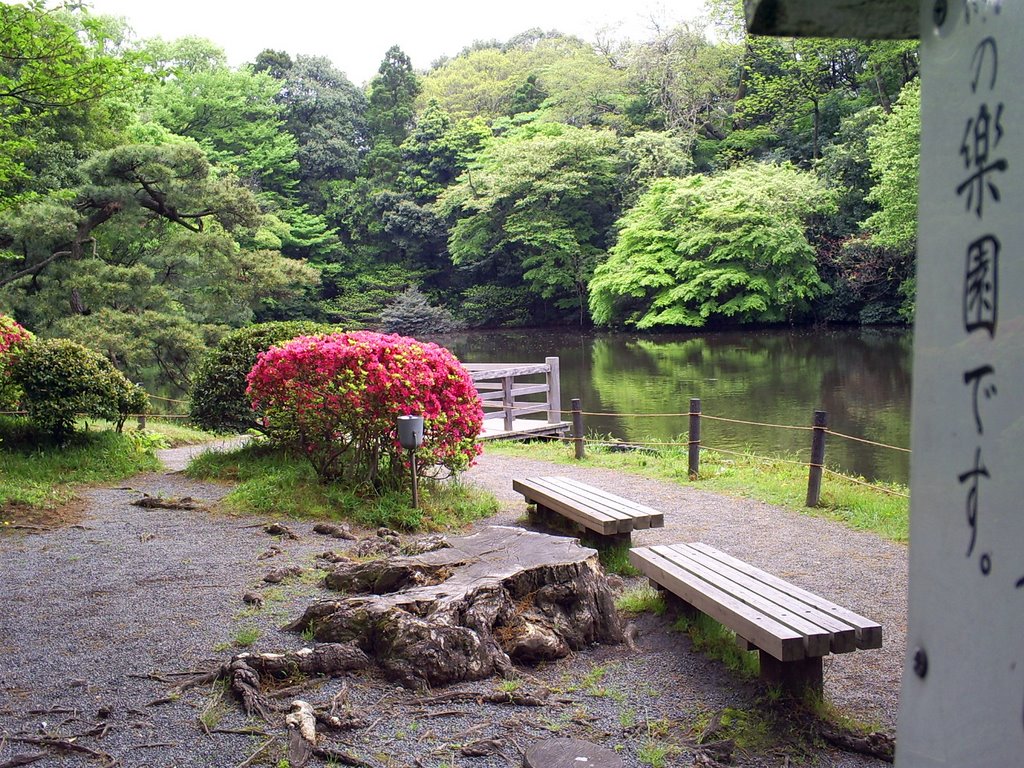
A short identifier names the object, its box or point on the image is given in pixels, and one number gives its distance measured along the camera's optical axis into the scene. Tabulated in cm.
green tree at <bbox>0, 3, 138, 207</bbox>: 732
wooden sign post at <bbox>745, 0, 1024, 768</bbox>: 124
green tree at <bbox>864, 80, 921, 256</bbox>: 1906
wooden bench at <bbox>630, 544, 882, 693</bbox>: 321
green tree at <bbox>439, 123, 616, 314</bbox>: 3042
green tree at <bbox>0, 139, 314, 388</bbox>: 1353
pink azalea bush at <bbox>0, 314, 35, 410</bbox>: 816
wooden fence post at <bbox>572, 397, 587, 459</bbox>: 1048
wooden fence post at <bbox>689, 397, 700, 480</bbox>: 884
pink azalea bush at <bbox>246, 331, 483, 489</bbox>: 660
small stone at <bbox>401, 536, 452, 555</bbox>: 477
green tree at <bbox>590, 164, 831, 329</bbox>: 2561
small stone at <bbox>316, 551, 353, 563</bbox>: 509
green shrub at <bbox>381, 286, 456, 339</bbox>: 3244
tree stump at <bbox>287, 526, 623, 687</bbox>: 352
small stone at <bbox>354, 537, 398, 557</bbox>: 530
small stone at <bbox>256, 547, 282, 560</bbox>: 533
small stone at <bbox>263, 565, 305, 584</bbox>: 475
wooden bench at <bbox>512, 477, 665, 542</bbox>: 536
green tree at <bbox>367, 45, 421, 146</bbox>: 3722
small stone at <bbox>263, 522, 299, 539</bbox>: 593
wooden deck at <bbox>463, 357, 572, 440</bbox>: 1266
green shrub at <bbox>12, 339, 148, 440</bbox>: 809
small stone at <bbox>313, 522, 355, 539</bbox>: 589
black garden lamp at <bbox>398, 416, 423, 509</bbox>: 597
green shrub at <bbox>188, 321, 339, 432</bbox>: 857
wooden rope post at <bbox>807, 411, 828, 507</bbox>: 736
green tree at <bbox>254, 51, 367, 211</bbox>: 3488
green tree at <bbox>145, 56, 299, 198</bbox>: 2844
